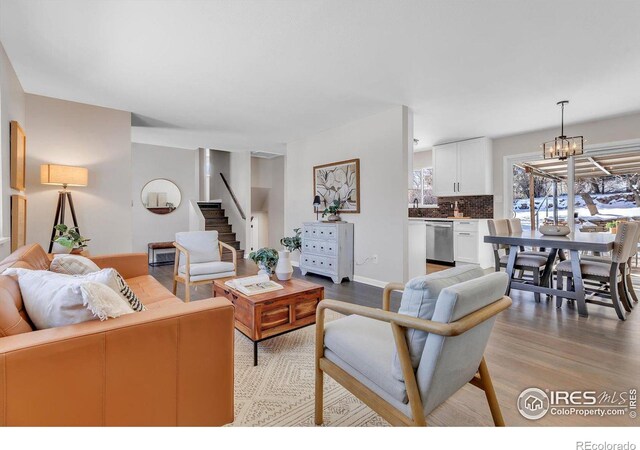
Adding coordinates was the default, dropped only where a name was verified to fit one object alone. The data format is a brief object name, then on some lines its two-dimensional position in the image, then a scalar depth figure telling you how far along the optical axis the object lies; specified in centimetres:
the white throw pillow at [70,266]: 195
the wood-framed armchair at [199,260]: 336
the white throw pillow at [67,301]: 112
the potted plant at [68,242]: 300
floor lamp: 338
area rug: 156
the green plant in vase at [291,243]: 346
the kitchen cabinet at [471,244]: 543
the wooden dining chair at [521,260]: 350
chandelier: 369
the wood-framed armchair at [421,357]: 107
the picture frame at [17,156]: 282
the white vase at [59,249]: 325
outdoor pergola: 435
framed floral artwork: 466
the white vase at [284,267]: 267
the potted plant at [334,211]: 487
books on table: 230
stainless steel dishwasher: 582
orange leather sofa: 93
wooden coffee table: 211
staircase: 720
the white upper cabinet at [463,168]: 555
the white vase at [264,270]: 273
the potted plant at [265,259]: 271
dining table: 292
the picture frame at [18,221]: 288
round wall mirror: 656
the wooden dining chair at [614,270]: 285
